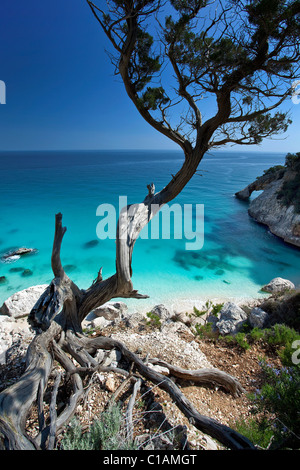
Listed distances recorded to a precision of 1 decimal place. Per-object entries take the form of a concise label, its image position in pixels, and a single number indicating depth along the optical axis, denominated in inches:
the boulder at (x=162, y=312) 270.2
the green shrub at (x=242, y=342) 157.4
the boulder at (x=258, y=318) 221.1
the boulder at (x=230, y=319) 224.5
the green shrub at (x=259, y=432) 75.4
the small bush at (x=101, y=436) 68.2
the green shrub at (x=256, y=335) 168.2
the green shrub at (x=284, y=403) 72.1
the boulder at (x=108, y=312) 292.8
